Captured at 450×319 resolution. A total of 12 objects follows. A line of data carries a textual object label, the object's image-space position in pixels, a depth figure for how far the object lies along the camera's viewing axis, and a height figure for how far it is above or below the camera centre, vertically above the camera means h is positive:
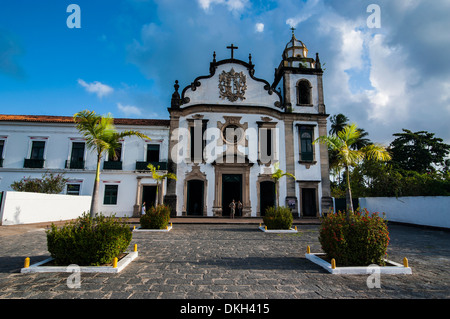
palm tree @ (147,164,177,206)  14.79 +1.56
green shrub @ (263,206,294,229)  12.34 -0.90
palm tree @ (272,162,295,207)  15.04 +1.63
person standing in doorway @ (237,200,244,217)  19.11 -0.49
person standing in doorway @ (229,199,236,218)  18.31 -0.55
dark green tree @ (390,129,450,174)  27.64 +6.04
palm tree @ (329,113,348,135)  36.78 +12.27
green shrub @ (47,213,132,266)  5.25 -1.00
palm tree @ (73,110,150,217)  6.49 +1.90
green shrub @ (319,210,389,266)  5.51 -0.91
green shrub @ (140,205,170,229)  12.14 -0.98
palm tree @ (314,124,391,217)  7.23 +1.63
